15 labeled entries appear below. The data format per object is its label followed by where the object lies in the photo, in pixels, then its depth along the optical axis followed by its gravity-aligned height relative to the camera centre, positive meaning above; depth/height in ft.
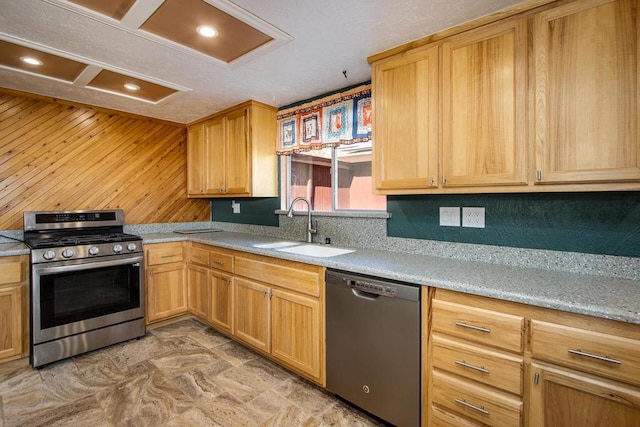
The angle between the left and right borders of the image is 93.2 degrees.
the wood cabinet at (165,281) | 9.92 -2.28
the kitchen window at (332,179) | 8.54 +1.09
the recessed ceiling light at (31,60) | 6.95 +3.63
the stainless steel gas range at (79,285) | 7.73 -1.94
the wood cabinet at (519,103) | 4.26 +1.81
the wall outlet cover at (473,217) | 6.22 -0.11
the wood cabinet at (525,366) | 3.55 -2.07
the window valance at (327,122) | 7.96 +2.67
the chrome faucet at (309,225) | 8.87 -0.37
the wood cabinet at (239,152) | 9.88 +2.14
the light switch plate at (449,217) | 6.54 -0.11
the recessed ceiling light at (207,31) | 5.74 +3.55
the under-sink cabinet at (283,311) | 6.63 -2.38
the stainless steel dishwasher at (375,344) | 5.16 -2.45
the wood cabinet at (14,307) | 7.50 -2.31
